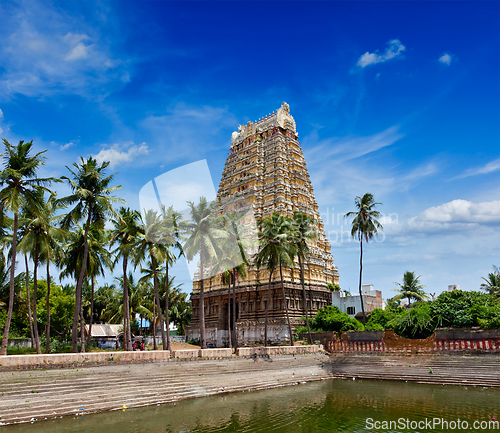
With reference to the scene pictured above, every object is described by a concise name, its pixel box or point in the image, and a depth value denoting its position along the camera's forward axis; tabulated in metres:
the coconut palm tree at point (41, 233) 26.88
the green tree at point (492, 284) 56.89
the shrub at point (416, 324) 34.32
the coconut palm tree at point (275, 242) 36.94
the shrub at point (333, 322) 43.38
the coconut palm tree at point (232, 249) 37.22
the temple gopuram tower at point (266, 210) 49.78
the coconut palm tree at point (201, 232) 33.53
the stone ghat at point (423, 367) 25.89
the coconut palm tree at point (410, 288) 61.94
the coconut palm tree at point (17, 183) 22.72
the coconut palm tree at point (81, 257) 32.41
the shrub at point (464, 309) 30.11
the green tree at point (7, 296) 42.75
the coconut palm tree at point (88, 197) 26.24
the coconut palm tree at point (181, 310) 63.96
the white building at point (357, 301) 51.44
